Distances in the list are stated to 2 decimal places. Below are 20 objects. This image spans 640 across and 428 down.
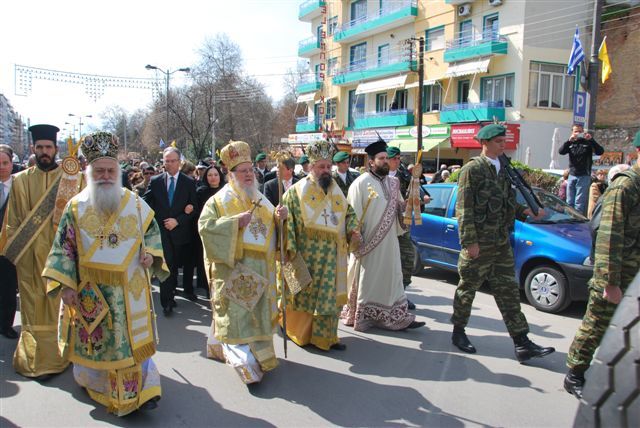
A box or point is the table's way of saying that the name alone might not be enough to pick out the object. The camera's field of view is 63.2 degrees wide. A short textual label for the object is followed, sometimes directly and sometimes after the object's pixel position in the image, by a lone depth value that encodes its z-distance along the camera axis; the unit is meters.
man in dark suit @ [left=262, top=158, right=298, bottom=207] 7.54
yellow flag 14.78
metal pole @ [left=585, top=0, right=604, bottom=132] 11.74
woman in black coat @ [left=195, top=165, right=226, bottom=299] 7.29
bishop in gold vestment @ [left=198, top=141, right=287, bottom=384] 4.27
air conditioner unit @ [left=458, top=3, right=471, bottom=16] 26.31
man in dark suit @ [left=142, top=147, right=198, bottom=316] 6.70
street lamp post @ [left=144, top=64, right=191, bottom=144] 27.76
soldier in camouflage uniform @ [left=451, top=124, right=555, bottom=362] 4.74
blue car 6.32
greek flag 14.70
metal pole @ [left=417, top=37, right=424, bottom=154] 23.22
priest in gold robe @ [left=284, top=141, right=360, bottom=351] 5.12
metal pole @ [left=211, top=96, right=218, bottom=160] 35.61
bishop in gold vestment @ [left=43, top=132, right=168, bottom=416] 3.59
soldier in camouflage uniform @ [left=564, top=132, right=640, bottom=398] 3.63
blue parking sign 12.04
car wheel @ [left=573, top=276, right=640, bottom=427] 1.21
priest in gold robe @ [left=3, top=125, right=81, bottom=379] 4.43
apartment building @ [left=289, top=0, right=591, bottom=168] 24.34
